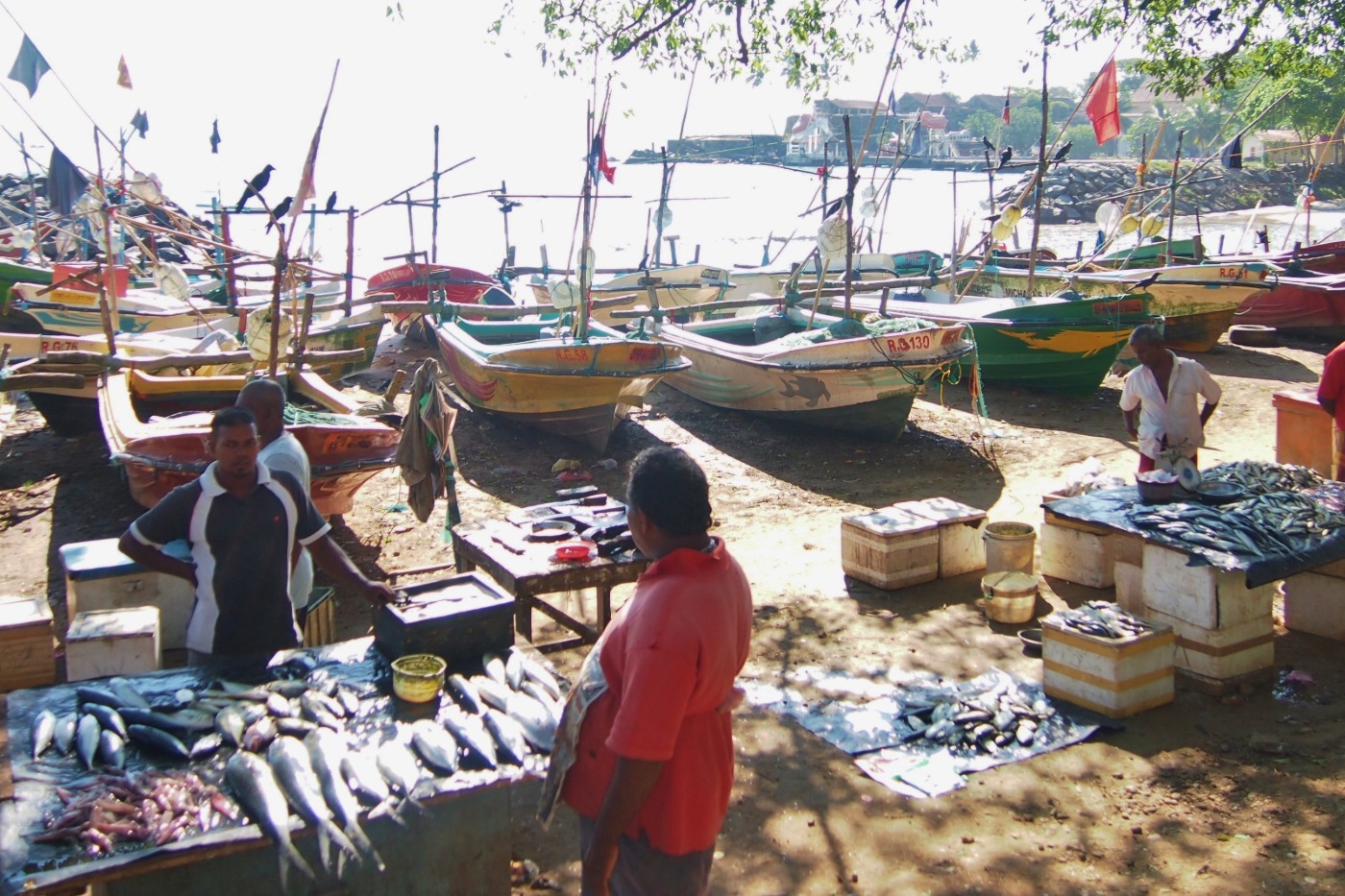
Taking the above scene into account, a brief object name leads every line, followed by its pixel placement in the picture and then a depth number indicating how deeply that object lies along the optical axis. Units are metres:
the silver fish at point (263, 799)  2.86
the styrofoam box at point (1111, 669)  5.35
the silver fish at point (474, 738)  3.33
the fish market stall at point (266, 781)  2.82
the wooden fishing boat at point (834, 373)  11.27
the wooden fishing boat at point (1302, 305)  17.12
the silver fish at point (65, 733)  3.24
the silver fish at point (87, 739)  3.18
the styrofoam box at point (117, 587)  5.66
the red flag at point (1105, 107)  15.18
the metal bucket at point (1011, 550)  7.36
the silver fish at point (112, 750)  3.18
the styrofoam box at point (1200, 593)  5.66
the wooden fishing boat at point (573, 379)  11.47
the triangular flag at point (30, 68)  11.62
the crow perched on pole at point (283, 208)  8.88
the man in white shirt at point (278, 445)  4.91
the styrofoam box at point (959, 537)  7.72
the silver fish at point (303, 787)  2.94
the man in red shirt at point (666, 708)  2.40
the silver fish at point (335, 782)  2.99
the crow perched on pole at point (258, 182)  8.96
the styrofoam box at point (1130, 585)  6.63
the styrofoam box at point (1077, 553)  7.33
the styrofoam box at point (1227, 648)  5.68
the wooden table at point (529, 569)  5.72
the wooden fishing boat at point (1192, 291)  15.85
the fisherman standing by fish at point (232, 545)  4.18
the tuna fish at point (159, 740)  3.25
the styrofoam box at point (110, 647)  4.63
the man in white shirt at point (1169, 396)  7.19
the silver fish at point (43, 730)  3.20
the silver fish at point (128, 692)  3.52
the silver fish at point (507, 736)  3.37
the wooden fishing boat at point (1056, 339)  13.57
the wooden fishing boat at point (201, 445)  7.60
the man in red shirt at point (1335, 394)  7.18
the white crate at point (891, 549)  7.46
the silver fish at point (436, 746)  3.28
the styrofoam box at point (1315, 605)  6.29
